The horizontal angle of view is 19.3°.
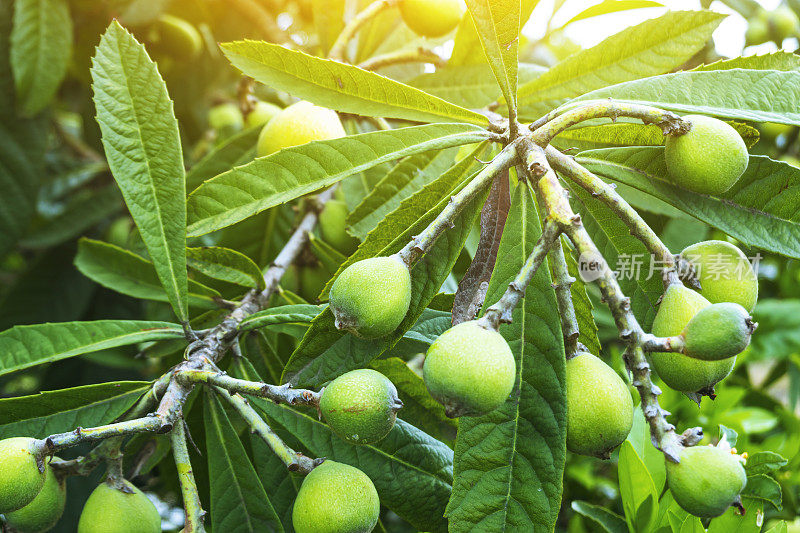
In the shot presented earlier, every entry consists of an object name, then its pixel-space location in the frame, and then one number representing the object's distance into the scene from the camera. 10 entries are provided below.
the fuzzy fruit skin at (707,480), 0.74
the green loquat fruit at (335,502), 0.78
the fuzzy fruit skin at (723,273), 0.79
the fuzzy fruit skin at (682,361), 0.77
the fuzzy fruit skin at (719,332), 0.74
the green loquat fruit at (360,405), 0.76
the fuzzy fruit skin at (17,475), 0.77
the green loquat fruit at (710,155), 0.79
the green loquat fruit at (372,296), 0.77
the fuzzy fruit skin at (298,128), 0.90
